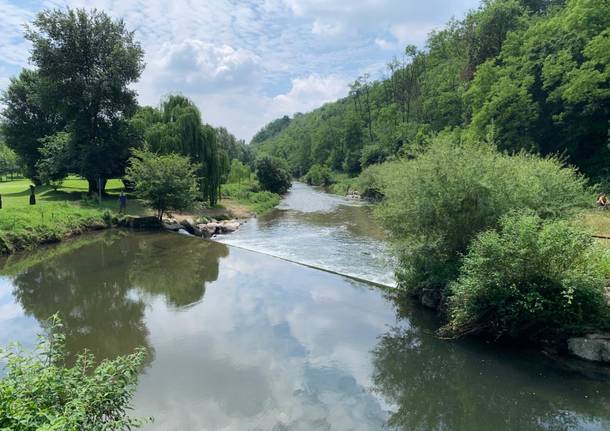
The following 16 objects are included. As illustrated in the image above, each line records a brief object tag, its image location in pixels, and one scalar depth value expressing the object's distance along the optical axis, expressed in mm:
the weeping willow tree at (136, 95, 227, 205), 30609
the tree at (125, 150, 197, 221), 25672
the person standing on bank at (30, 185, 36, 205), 25334
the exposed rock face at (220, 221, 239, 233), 26928
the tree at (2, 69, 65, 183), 37750
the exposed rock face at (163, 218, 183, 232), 26531
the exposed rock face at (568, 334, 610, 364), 8805
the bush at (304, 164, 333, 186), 80000
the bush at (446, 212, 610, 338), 9000
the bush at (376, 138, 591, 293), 11477
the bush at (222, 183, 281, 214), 38038
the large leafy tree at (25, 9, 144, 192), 30047
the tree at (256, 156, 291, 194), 51531
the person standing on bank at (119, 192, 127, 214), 28106
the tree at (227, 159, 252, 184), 49562
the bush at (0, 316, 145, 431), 3924
